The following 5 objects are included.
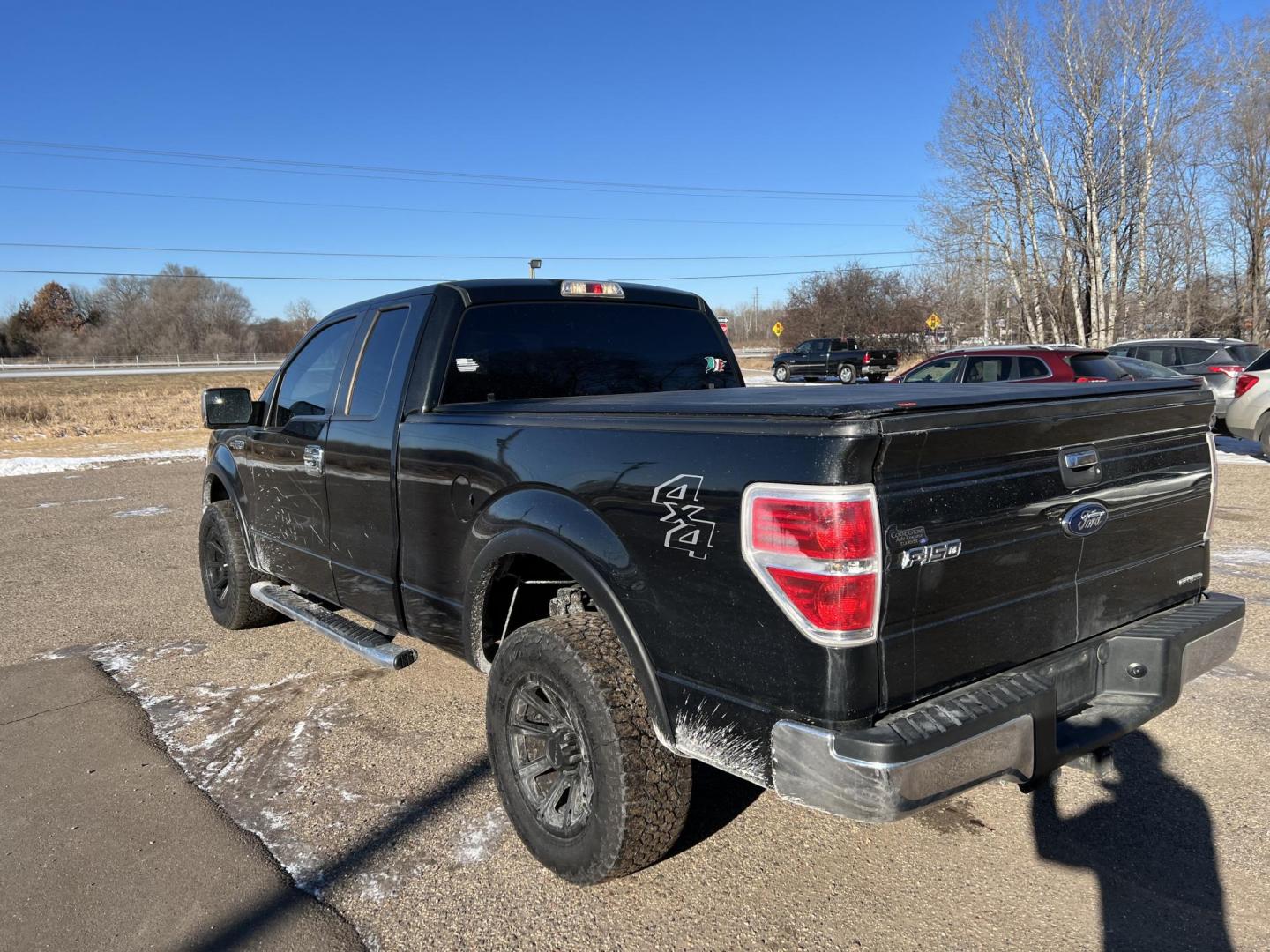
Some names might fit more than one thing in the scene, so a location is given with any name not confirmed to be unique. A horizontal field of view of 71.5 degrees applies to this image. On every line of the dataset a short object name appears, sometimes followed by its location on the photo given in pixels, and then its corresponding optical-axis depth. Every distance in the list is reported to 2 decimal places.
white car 11.82
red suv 10.92
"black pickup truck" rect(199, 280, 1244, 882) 2.07
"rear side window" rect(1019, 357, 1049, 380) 11.09
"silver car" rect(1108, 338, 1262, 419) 13.50
